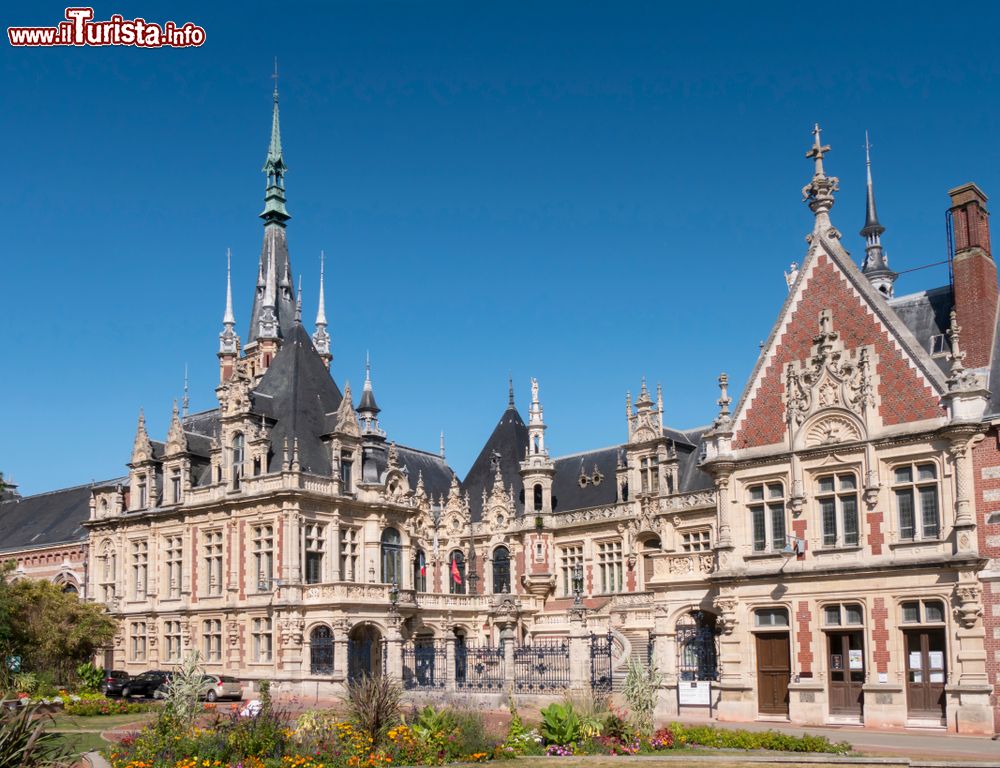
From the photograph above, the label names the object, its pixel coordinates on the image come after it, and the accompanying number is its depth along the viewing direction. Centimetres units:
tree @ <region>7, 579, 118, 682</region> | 4928
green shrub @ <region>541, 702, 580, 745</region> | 2300
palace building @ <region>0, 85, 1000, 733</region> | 2909
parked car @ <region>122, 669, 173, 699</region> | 4272
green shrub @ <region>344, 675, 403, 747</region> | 2202
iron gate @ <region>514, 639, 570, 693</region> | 3466
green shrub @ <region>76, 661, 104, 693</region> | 4600
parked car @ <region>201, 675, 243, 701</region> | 4239
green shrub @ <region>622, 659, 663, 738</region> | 2469
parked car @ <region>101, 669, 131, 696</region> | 4247
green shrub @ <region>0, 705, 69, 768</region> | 1565
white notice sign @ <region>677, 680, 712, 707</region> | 3216
